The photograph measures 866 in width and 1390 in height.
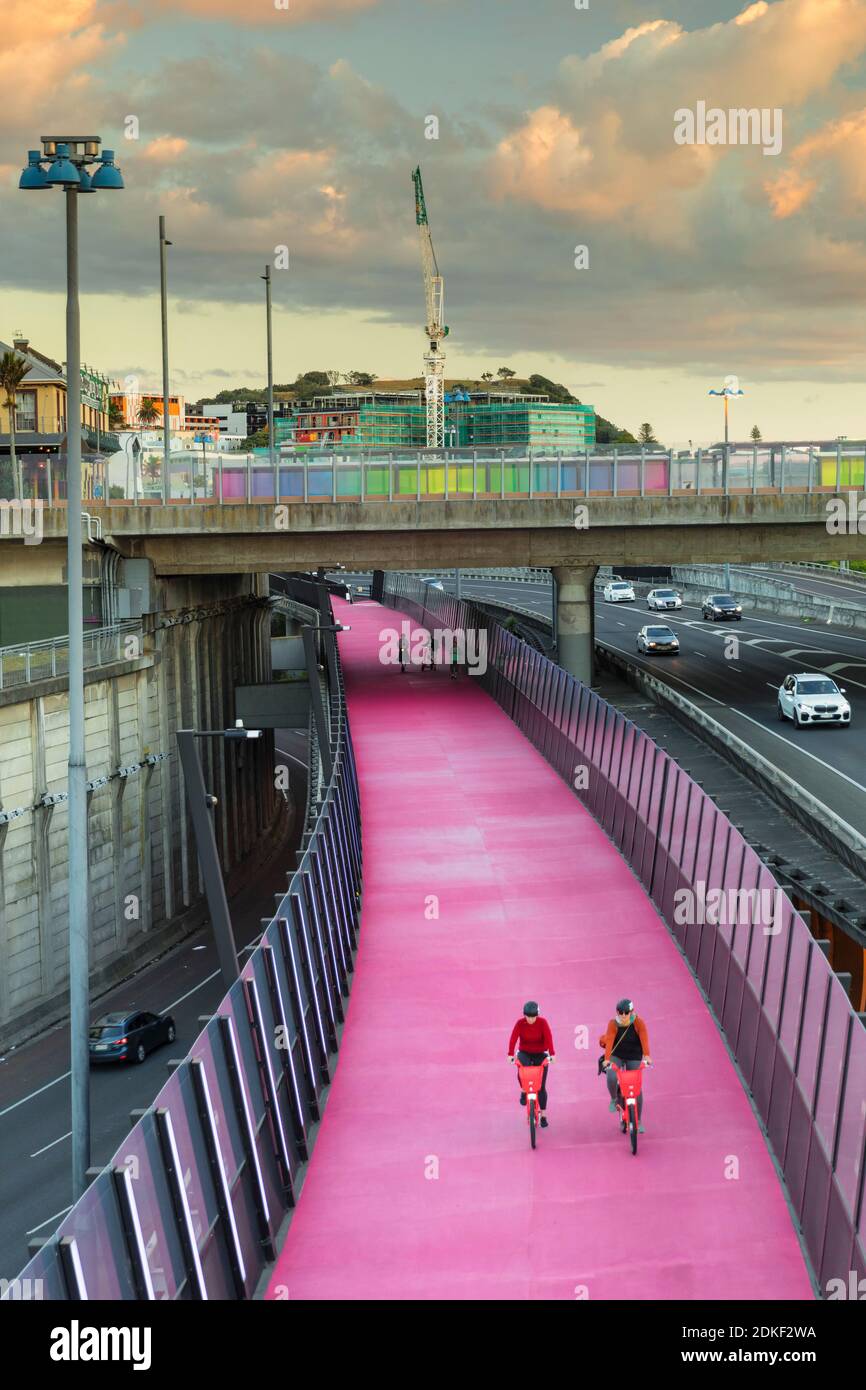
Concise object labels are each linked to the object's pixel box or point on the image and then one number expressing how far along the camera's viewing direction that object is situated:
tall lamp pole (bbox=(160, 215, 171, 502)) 45.61
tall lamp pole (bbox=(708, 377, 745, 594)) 73.44
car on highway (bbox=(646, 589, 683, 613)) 90.12
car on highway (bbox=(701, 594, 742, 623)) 81.00
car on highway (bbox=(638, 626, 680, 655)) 63.84
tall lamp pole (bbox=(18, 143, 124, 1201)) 16.36
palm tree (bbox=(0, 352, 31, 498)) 88.50
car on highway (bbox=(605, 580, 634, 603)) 95.00
